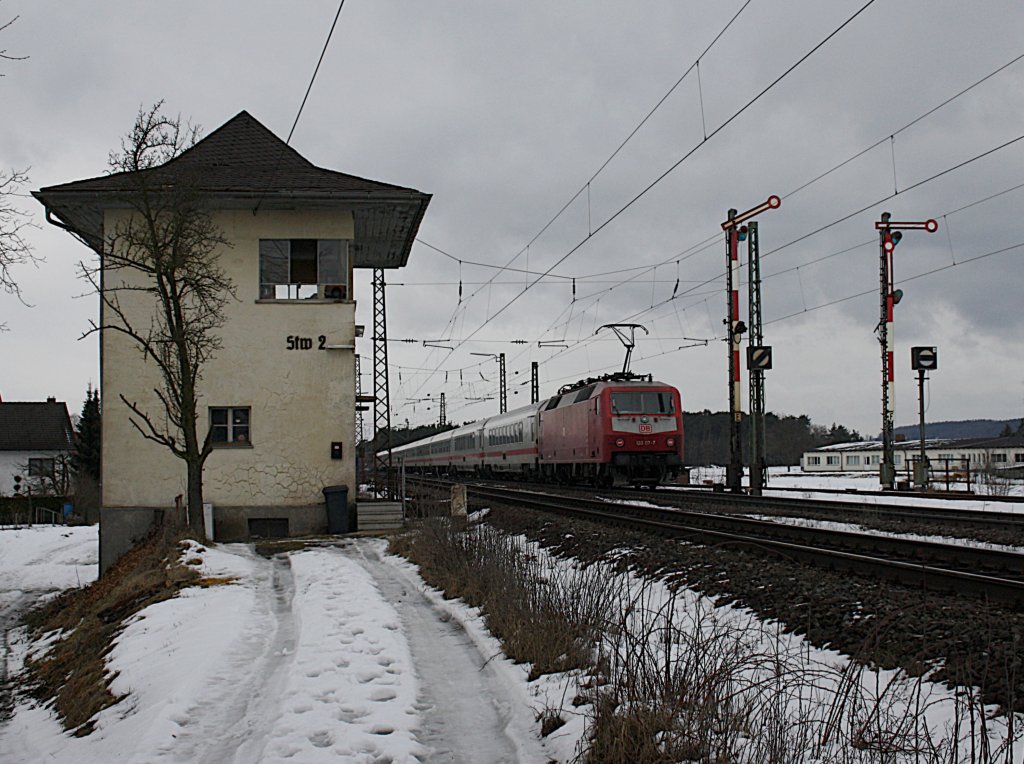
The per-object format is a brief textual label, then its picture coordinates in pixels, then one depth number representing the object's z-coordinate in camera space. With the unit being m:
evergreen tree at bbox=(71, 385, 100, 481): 57.59
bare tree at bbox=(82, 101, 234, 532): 18.00
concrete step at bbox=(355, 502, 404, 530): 21.12
